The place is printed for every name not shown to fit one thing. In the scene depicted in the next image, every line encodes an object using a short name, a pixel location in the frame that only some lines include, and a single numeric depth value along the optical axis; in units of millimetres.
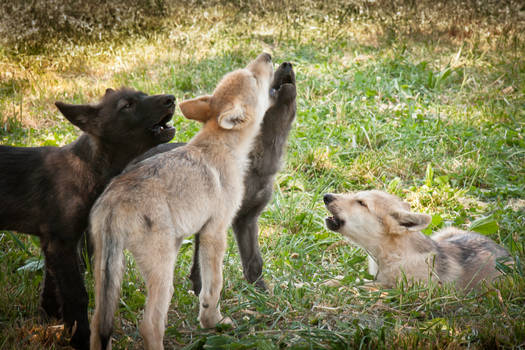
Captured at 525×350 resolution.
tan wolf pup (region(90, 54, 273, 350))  5434
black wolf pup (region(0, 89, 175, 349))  6373
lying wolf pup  8086
